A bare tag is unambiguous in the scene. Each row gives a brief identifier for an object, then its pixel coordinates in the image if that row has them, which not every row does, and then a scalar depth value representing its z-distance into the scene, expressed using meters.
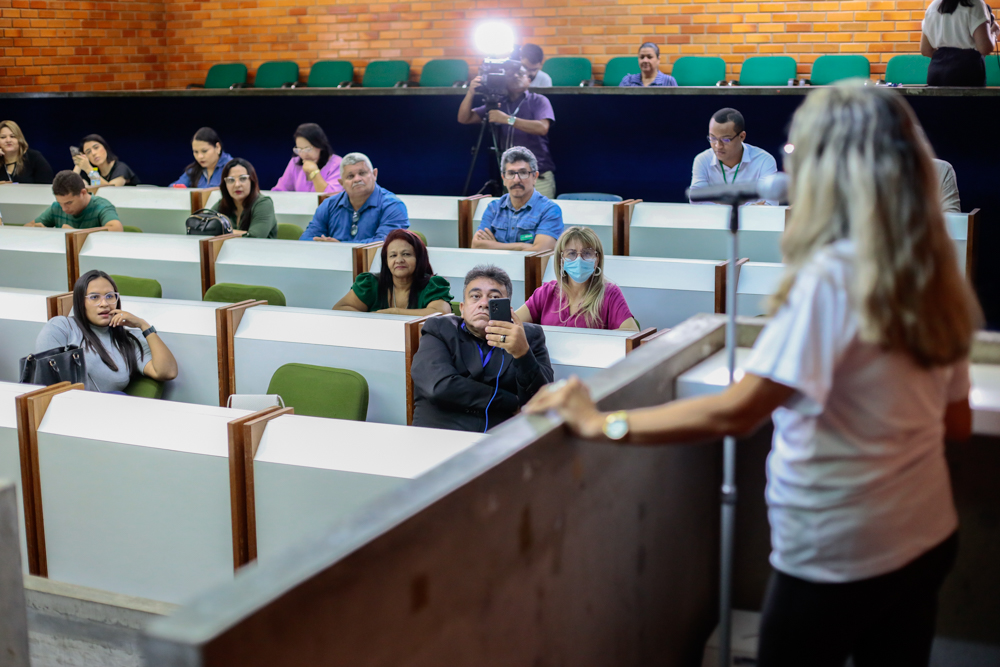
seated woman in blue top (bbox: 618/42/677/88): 7.38
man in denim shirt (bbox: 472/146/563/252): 4.73
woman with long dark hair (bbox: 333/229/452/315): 3.89
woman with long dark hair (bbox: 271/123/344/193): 6.21
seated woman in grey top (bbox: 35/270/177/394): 3.44
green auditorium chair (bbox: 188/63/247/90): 8.98
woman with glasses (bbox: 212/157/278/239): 5.33
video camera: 6.12
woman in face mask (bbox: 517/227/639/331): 3.46
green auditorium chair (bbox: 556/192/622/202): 5.66
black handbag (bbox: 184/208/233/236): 5.03
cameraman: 6.19
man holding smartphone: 2.86
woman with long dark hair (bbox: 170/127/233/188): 6.44
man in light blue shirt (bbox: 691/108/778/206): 4.96
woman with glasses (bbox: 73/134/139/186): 6.99
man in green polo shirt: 5.47
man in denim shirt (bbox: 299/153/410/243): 4.98
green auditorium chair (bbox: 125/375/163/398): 3.53
